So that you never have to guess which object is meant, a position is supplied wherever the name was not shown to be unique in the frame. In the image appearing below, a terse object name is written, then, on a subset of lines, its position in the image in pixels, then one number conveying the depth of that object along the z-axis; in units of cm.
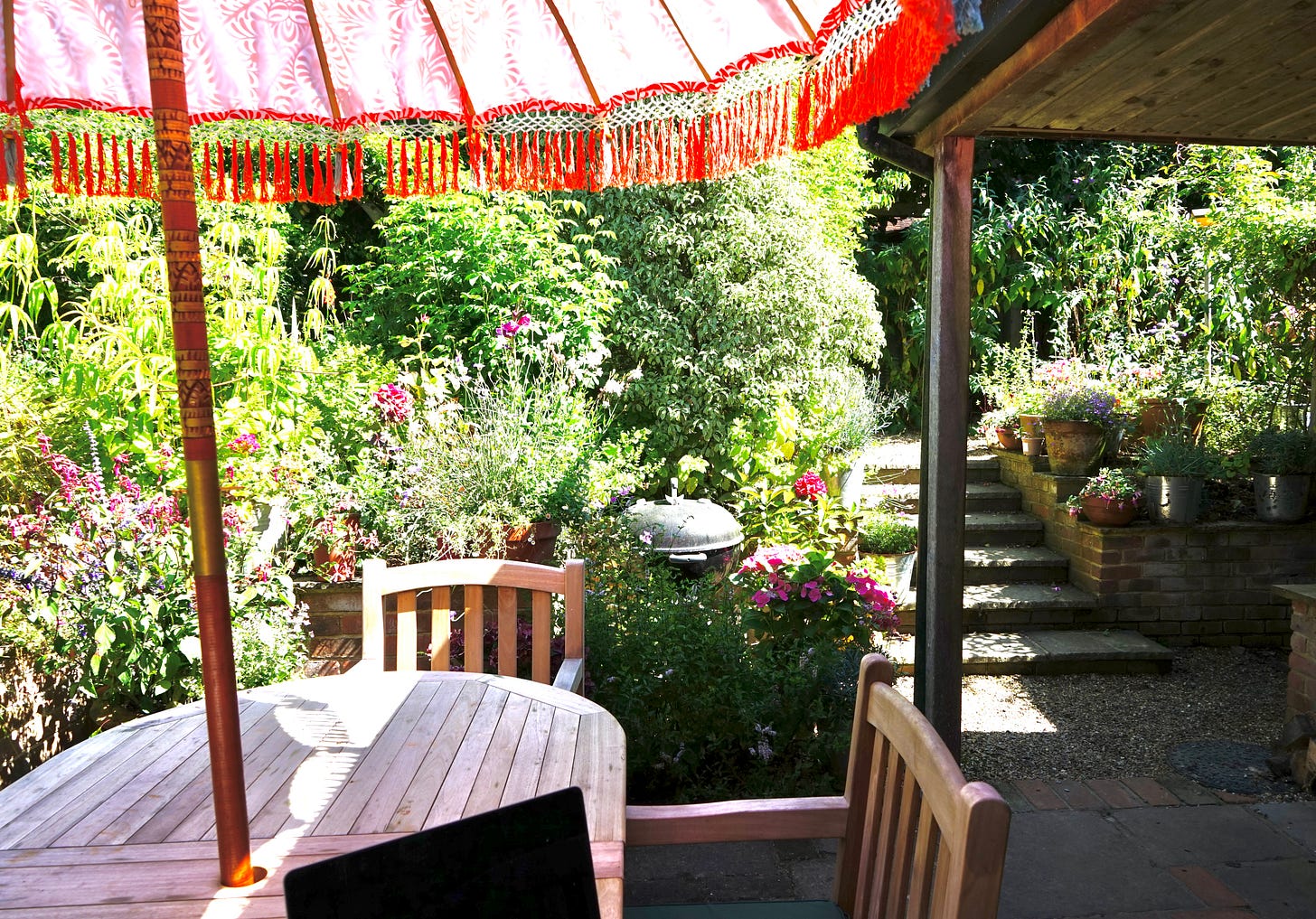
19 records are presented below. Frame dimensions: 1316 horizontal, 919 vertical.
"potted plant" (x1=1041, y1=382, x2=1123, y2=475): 542
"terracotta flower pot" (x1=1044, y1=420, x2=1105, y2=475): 542
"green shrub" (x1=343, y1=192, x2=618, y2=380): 518
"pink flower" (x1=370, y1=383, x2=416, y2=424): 425
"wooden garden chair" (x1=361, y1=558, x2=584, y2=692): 234
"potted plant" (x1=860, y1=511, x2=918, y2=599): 552
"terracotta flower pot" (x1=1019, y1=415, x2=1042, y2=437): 573
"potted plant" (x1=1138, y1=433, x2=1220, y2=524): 493
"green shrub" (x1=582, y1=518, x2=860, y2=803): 298
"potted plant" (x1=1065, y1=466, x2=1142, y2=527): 493
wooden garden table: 126
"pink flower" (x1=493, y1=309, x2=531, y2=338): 487
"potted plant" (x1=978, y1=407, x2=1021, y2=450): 616
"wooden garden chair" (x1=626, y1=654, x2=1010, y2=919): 95
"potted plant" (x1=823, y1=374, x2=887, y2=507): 598
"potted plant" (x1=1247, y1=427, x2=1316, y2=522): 488
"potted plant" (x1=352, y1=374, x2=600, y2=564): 380
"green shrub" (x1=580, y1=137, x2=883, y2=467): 633
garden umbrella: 175
